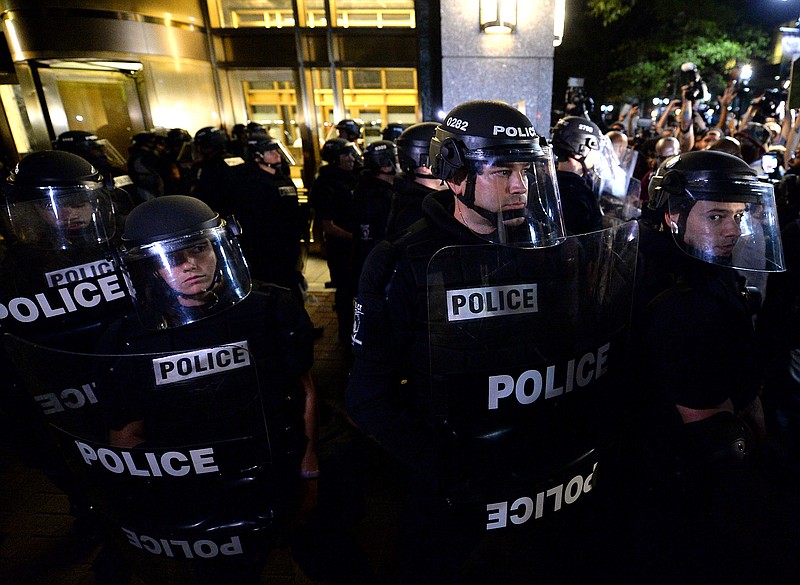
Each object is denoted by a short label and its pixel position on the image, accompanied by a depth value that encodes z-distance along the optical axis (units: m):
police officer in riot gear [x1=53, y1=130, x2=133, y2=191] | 5.14
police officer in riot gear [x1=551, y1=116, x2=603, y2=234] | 3.66
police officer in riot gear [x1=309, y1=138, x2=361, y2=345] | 5.39
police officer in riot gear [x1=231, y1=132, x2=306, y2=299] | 5.14
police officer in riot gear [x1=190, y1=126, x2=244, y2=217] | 5.07
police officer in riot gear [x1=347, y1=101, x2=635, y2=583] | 1.38
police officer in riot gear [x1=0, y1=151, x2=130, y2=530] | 2.60
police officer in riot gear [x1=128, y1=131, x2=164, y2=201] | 6.40
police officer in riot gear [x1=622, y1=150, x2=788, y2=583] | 1.93
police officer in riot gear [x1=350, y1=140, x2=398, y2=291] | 4.82
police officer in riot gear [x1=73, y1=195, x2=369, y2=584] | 1.52
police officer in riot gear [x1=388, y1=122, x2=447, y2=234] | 3.58
